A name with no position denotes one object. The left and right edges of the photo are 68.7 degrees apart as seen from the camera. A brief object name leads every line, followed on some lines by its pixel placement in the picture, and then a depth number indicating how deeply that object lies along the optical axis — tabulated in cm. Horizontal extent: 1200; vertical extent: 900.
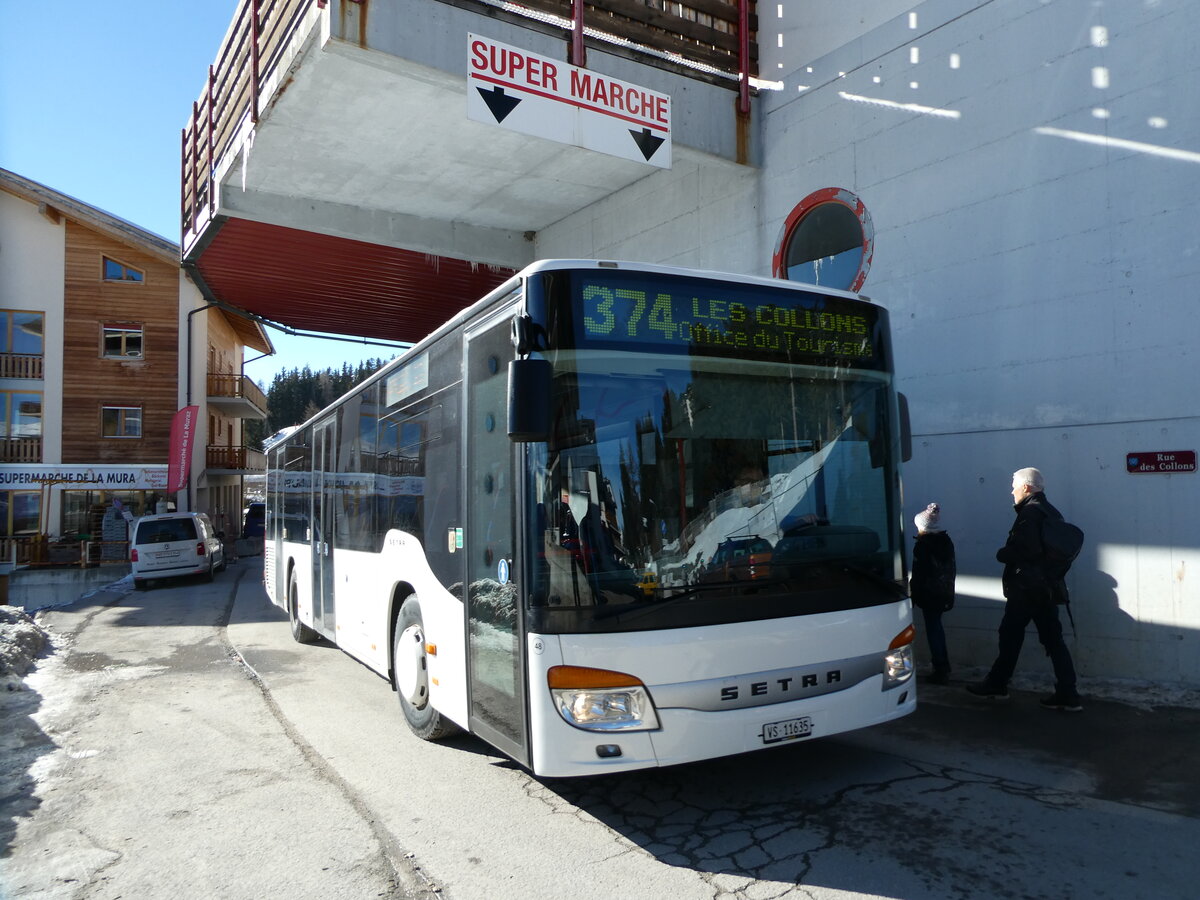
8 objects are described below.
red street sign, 649
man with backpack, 638
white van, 1969
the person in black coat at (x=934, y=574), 731
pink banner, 2806
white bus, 417
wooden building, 2948
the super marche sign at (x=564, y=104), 842
